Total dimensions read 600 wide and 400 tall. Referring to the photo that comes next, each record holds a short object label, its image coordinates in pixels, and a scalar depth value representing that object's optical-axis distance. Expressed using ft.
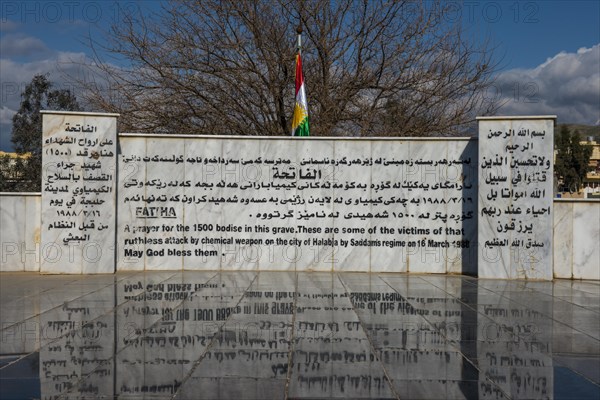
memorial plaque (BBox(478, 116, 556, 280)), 47.11
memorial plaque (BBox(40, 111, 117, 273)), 47.42
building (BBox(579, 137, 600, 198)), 287.01
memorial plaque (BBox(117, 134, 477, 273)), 49.80
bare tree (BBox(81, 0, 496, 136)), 74.18
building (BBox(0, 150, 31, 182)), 97.23
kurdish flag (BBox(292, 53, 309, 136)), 58.54
